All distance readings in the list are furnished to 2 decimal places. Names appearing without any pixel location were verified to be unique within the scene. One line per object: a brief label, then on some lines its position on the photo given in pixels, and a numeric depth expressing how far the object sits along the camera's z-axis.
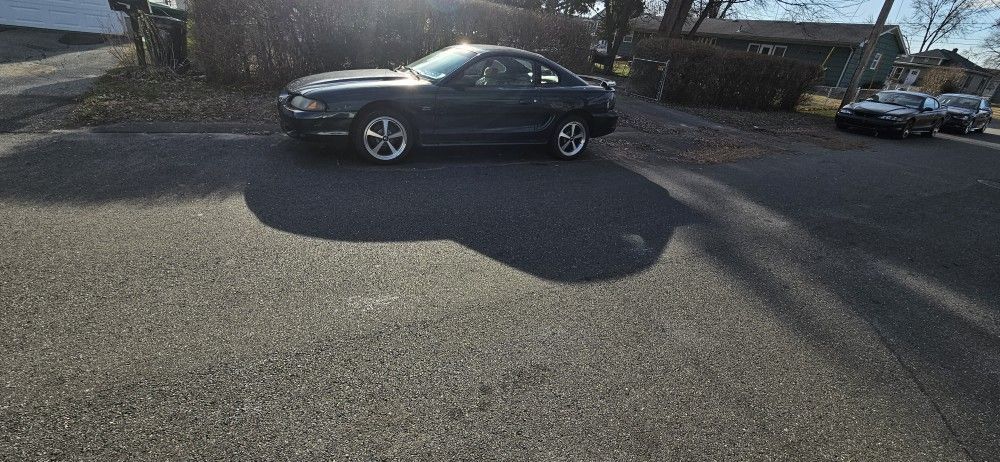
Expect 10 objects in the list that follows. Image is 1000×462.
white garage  14.57
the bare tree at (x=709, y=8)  26.89
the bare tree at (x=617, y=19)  27.02
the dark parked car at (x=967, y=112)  18.52
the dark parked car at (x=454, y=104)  5.64
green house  34.97
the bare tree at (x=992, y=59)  58.09
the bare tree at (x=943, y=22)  57.69
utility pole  17.97
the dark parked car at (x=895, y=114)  14.56
